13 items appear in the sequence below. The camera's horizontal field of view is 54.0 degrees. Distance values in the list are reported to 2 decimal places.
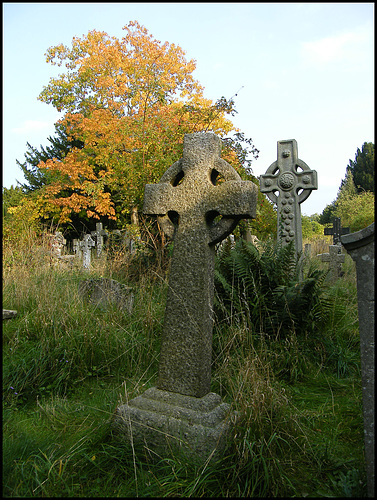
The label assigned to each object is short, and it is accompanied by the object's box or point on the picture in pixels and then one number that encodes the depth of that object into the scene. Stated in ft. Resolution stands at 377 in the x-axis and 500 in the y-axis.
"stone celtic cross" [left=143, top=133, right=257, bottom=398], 8.33
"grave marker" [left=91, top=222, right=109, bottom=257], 43.31
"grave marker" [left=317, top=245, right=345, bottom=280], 30.60
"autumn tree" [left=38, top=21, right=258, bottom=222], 48.34
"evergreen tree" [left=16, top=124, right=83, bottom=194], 69.62
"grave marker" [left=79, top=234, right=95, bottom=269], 37.96
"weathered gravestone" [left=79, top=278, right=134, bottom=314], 15.11
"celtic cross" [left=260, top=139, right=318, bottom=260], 19.19
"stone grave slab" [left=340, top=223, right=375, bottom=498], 5.85
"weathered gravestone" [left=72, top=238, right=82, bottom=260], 37.82
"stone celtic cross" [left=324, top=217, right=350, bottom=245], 38.26
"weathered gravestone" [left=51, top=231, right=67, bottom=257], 39.62
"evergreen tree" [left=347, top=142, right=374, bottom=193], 111.30
